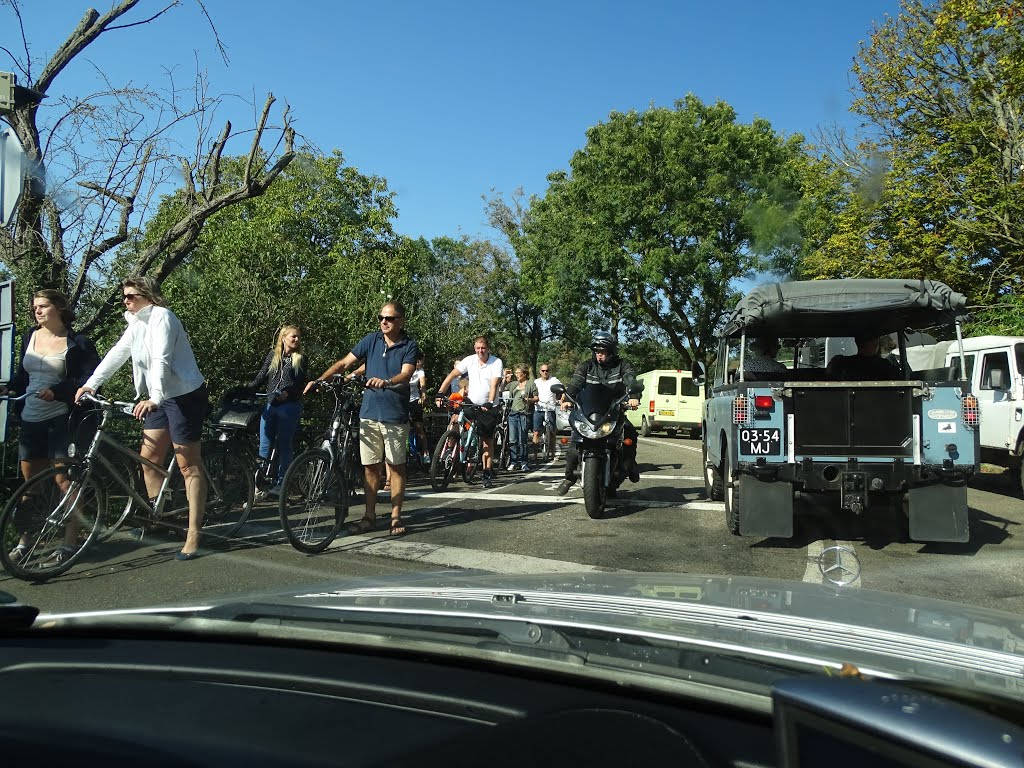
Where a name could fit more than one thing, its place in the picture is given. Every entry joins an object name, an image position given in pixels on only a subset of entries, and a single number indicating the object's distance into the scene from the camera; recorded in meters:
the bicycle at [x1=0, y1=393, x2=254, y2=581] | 5.43
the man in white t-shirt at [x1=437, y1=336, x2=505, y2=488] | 11.67
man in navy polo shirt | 7.39
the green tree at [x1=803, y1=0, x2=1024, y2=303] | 18.69
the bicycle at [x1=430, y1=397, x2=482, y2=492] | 10.72
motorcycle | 8.55
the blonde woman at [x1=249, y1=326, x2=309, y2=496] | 8.07
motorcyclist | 9.26
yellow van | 28.47
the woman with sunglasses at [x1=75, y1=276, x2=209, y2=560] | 6.08
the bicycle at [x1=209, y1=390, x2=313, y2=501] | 7.15
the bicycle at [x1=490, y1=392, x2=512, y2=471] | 12.95
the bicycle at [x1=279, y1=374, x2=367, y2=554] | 6.56
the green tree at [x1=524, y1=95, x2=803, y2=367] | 31.31
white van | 11.66
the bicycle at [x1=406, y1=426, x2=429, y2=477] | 12.56
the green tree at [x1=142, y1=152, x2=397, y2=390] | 9.63
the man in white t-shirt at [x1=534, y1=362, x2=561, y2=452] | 16.08
